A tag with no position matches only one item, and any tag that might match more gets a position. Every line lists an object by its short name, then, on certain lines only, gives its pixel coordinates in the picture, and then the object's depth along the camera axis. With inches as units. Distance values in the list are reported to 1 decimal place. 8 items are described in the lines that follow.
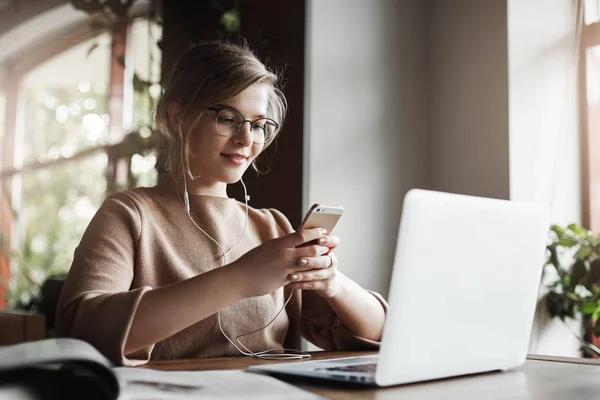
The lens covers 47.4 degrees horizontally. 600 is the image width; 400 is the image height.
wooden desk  30.4
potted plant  90.7
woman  42.5
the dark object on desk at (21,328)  107.8
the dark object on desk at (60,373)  21.5
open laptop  30.7
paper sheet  26.2
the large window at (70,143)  121.9
